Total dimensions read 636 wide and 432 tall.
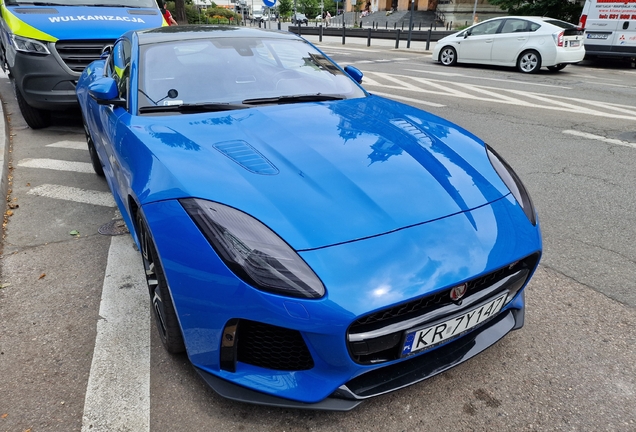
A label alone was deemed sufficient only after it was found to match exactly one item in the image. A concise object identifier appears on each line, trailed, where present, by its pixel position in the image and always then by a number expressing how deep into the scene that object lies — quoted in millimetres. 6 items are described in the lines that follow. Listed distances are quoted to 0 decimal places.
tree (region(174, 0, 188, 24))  20266
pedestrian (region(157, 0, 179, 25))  8573
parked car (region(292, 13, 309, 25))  52291
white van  12812
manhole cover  3562
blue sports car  1646
